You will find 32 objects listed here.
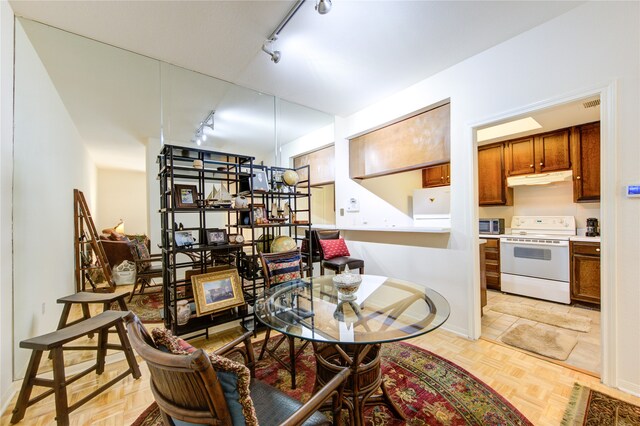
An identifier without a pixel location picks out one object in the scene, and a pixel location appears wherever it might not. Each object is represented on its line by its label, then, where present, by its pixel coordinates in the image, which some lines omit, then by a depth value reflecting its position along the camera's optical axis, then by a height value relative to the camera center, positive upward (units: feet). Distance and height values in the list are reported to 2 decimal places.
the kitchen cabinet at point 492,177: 13.71 +1.99
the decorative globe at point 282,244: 9.52 -1.16
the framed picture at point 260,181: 9.31 +1.26
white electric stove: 10.96 -2.16
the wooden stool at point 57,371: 4.81 -3.10
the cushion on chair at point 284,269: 8.26 -1.88
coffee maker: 11.28 -0.78
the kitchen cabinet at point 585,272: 10.17 -2.49
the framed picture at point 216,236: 8.43 -0.76
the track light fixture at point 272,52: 7.30 +4.81
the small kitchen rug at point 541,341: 7.38 -4.12
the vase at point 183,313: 7.55 -3.01
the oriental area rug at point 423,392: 5.02 -4.14
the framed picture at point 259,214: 9.27 +0.00
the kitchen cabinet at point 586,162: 11.05 +2.27
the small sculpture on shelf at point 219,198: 8.32 +0.55
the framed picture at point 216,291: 7.86 -2.53
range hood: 11.76 +1.69
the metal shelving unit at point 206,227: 7.82 -0.44
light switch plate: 13.01 +0.45
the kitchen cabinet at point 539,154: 11.84 +2.96
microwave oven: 13.60 -0.74
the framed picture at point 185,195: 7.82 +0.61
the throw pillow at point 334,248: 11.32 -1.61
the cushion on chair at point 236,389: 2.43 -1.72
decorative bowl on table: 5.87 -1.67
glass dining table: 4.35 -2.12
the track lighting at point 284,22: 5.51 +4.97
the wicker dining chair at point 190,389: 2.23 -1.70
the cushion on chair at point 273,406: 3.31 -2.73
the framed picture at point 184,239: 7.95 -0.80
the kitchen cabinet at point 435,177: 14.85 +2.24
